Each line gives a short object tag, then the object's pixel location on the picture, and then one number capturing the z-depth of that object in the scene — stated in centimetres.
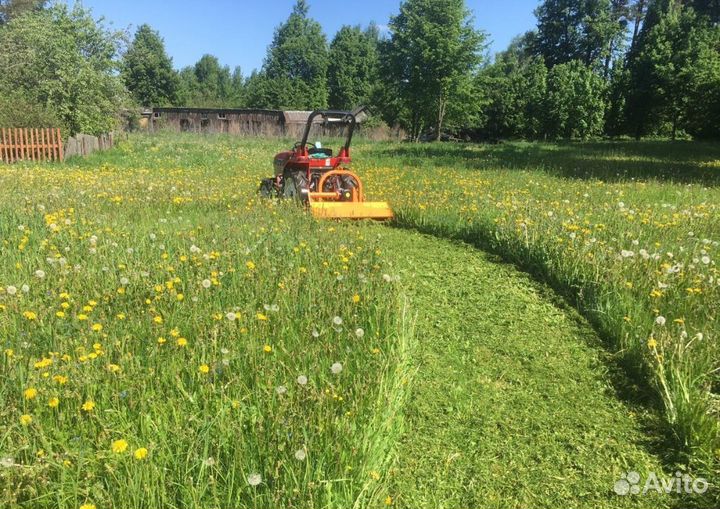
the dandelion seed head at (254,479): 188
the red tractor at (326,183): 785
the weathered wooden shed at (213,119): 5162
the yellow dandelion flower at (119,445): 193
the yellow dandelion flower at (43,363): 243
